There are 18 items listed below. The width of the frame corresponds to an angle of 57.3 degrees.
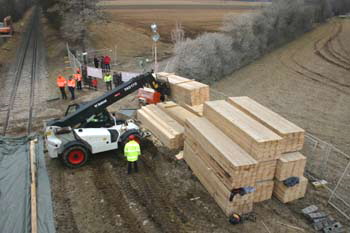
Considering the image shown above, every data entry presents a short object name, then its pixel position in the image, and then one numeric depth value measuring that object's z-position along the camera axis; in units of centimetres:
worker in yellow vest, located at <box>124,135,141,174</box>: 1075
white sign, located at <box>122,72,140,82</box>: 1998
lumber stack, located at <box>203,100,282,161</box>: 891
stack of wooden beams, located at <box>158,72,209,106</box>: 1328
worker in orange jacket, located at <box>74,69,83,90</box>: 2045
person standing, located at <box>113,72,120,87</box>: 2049
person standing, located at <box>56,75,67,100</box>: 1892
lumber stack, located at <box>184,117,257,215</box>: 877
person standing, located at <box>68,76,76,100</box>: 1867
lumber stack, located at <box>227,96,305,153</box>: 942
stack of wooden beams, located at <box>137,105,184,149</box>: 1278
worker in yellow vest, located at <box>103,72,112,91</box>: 1981
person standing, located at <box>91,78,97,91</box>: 2136
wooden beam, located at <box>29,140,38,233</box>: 847
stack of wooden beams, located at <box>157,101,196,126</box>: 1351
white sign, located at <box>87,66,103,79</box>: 2128
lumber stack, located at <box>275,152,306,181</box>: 920
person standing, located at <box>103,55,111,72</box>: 2365
